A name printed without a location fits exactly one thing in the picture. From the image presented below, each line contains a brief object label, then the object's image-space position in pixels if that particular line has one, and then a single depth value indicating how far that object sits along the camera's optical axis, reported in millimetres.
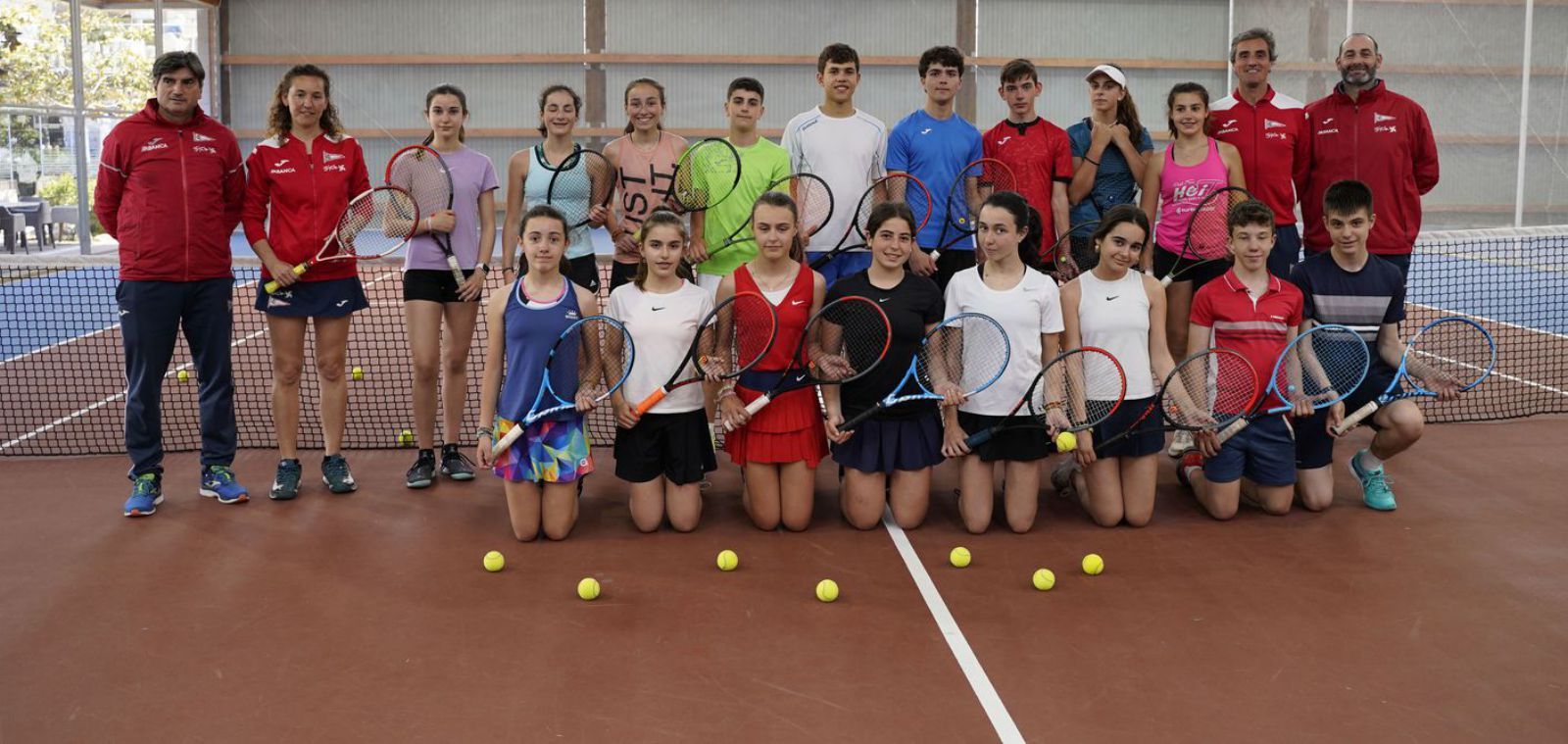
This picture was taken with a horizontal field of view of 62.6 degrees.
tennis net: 6160
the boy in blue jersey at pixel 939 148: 5082
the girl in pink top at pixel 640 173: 5059
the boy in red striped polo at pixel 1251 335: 4582
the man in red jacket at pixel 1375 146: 5324
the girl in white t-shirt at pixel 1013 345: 4359
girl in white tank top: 4461
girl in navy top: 4324
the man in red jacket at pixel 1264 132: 5320
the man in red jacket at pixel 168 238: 4551
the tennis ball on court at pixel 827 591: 3768
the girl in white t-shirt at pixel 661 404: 4398
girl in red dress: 4434
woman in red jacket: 4758
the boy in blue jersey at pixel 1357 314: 4656
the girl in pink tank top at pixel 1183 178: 5090
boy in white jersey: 5078
